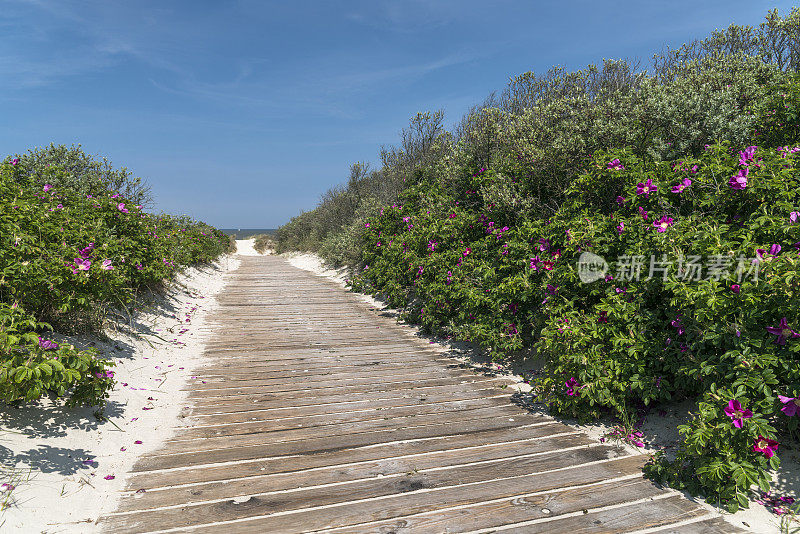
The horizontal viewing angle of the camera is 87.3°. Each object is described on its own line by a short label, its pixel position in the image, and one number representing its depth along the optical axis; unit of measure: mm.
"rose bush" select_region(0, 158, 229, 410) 3139
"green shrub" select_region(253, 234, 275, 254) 39238
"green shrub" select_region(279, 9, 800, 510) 2842
